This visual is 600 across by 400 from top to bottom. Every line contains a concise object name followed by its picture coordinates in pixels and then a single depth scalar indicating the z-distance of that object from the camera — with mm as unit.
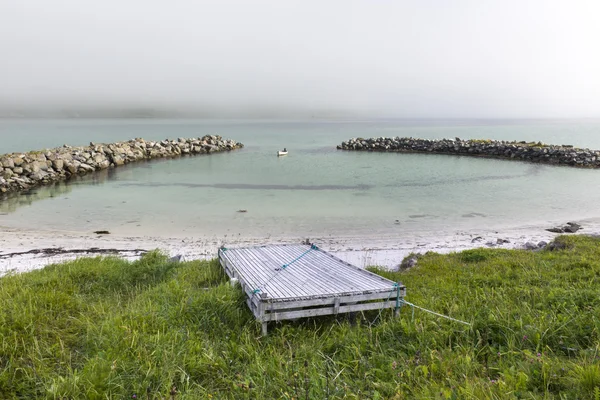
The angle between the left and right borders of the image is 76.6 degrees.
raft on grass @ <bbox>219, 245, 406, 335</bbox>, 5230
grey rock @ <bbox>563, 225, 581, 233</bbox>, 13481
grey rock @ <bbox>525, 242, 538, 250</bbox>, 10440
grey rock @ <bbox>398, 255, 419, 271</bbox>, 9000
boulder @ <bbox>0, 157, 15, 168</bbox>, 23344
